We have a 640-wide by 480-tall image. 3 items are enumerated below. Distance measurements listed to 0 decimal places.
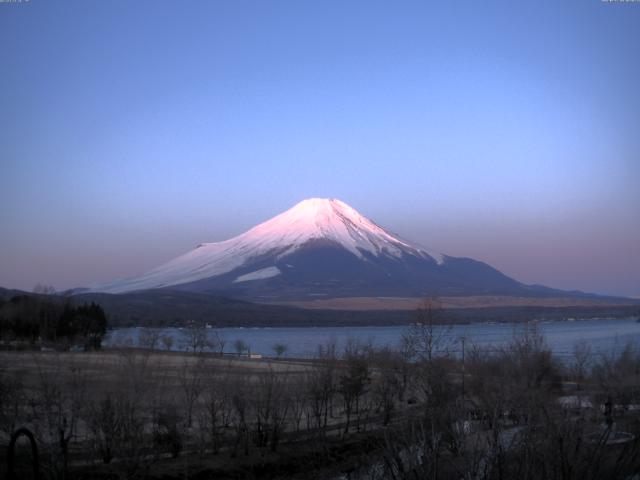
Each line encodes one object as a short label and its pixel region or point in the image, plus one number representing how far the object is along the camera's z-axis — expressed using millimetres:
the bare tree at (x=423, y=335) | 27178
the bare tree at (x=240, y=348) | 54875
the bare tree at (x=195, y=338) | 53031
